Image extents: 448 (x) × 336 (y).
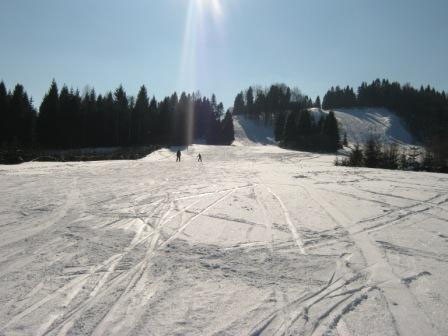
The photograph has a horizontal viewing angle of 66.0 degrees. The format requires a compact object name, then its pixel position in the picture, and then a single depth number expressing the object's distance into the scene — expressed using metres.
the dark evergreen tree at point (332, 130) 72.81
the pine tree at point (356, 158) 32.42
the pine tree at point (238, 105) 137.62
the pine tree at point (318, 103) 148.00
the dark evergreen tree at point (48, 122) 55.41
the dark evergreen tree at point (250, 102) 126.94
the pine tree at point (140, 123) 70.50
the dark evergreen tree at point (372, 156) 31.73
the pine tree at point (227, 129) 86.88
